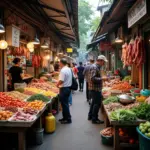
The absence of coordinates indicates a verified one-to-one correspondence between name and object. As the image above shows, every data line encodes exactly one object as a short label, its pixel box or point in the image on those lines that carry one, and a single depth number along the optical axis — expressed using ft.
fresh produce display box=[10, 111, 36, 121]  15.20
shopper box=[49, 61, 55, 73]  49.65
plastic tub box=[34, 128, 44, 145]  17.71
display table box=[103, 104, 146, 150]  15.37
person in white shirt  23.16
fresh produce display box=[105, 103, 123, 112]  19.60
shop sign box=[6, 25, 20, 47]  22.57
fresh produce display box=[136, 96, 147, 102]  20.61
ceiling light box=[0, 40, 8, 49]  21.47
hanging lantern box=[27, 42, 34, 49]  30.92
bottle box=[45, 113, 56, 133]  20.61
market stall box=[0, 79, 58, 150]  14.71
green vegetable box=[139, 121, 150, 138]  12.86
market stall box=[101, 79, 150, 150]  15.56
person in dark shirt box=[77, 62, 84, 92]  52.04
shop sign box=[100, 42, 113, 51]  51.98
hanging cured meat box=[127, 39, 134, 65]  23.81
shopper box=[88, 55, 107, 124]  22.86
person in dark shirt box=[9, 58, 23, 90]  27.07
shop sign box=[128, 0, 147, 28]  17.21
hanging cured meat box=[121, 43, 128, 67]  26.14
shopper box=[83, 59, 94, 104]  32.63
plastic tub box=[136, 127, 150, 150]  12.27
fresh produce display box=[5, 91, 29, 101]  22.20
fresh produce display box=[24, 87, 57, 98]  26.58
